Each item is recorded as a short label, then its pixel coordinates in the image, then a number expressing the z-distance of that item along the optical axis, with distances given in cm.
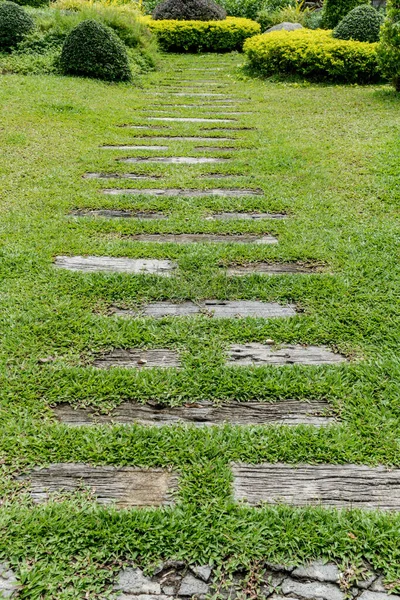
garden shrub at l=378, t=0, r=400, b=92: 760
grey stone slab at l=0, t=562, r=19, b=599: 141
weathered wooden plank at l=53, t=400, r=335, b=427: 200
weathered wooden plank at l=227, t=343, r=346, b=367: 234
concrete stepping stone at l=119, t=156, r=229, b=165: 514
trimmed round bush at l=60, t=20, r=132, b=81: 852
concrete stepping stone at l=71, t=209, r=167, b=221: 382
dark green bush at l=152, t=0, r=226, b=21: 1523
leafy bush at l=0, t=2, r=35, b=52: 959
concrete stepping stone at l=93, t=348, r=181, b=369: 231
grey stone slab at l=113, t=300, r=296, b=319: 269
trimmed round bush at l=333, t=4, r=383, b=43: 1065
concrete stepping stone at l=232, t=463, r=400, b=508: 170
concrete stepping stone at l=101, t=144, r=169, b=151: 550
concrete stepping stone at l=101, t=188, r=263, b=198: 429
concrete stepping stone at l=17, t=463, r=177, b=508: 169
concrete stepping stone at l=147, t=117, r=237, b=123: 678
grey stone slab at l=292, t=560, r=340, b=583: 147
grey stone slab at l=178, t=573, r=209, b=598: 143
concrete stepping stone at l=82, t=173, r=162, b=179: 461
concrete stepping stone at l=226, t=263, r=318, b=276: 311
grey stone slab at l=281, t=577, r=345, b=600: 142
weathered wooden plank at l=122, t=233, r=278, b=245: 348
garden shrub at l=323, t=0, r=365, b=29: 1399
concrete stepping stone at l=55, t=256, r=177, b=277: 308
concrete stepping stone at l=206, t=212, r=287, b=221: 383
